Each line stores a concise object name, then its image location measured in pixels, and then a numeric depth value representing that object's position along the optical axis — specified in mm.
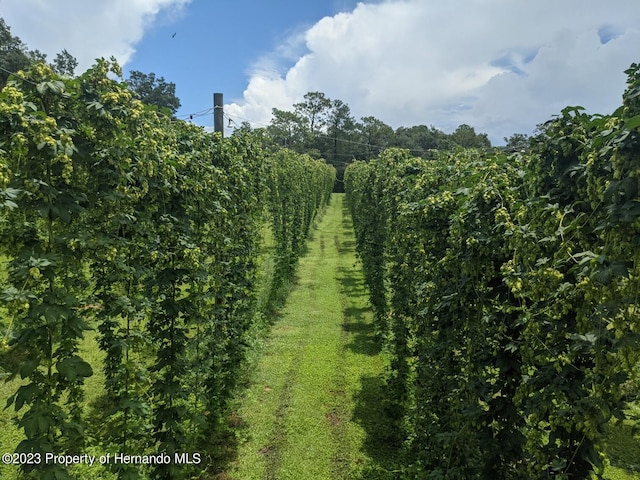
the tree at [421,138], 75044
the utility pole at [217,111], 9305
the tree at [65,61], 56219
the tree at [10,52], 39519
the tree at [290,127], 61812
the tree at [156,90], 63825
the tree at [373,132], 75438
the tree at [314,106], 73062
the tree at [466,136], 71438
